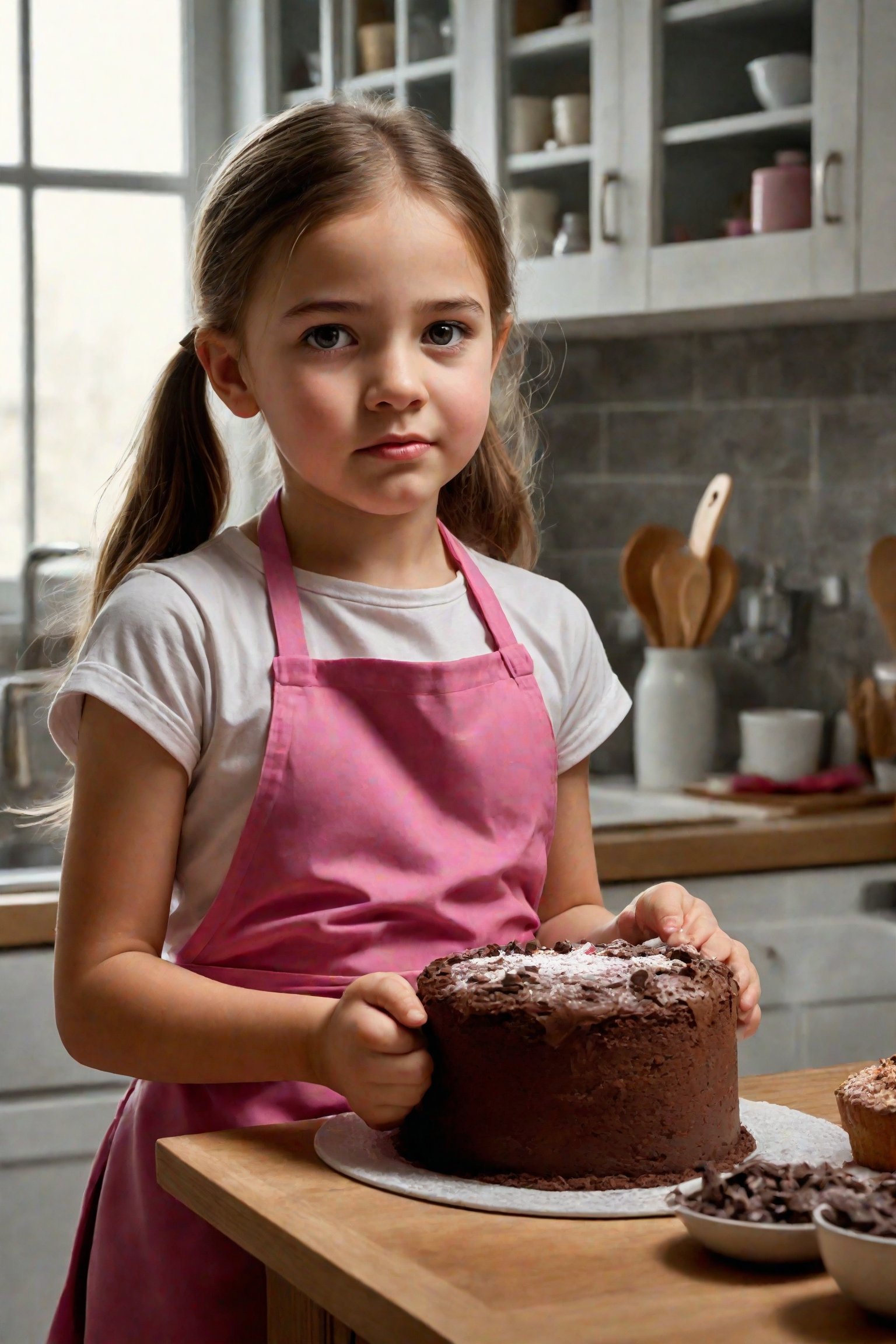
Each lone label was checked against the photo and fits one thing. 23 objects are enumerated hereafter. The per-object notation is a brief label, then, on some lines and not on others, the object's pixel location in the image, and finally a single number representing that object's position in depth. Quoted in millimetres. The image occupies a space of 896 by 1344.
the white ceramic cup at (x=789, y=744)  2639
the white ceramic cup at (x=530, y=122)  2596
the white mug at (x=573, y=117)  2549
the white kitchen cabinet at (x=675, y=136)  2193
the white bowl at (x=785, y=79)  2293
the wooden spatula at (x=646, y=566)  2770
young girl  994
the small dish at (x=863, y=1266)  613
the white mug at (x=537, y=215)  2598
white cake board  757
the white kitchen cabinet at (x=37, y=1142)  1929
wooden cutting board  2400
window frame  2957
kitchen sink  2510
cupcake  787
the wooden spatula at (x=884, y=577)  2535
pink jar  2283
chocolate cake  809
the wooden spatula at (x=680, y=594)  2721
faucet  2684
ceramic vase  2730
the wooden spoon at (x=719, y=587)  2709
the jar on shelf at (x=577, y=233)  2566
